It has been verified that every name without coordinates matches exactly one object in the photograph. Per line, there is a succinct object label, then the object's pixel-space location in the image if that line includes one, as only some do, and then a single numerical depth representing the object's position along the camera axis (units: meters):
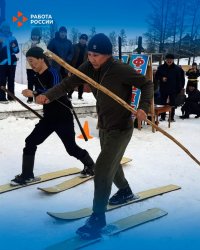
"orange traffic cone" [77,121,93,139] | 7.29
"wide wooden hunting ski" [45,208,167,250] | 3.13
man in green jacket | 3.28
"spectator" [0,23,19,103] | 8.32
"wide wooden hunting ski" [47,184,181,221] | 3.75
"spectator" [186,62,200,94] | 10.58
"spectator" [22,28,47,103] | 8.21
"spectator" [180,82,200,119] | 10.16
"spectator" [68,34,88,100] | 9.01
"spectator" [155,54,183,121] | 9.21
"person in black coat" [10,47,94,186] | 4.27
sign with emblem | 7.85
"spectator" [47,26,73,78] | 8.48
